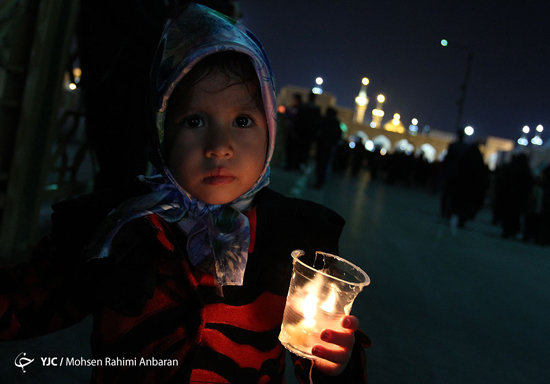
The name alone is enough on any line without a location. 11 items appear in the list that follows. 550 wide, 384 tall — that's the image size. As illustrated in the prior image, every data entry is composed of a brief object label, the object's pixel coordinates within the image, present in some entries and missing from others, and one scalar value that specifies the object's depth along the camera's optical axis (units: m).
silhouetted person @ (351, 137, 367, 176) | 20.50
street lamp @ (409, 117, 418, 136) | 85.79
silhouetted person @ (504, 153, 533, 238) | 8.77
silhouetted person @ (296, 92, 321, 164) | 10.64
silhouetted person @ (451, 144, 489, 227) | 8.69
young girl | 1.11
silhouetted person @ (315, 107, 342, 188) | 9.80
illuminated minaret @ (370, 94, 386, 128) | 84.88
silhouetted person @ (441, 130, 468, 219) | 8.98
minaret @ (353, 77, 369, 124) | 79.95
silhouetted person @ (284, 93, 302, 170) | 11.12
